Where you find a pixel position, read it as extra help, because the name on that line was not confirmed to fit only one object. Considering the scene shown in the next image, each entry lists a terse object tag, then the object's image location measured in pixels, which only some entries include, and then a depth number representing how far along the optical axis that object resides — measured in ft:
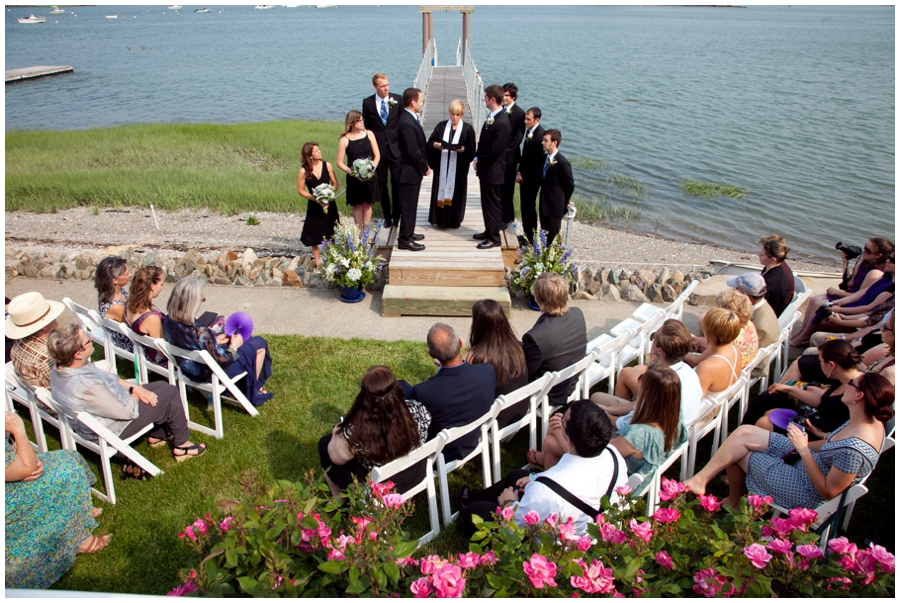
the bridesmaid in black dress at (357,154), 24.58
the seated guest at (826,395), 13.05
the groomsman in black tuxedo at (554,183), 22.85
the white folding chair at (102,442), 13.21
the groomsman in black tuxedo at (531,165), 24.99
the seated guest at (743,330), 14.66
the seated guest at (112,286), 16.47
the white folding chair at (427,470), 11.25
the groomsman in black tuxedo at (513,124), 25.67
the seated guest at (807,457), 11.21
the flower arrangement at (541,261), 23.00
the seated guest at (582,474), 10.34
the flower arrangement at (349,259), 23.09
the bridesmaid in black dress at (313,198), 23.98
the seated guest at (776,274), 17.79
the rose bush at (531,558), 7.52
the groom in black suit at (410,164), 22.62
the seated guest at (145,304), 15.79
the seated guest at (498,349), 14.57
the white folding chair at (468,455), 12.30
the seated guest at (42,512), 11.15
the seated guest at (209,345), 15.30
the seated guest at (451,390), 12.91
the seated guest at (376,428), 11.48
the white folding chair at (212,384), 15.38
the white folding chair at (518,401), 13.14
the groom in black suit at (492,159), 23.45
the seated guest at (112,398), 12.92
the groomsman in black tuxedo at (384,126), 27.37
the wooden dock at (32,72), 132.76
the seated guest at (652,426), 12.09
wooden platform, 22.77
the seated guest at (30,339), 14.12
